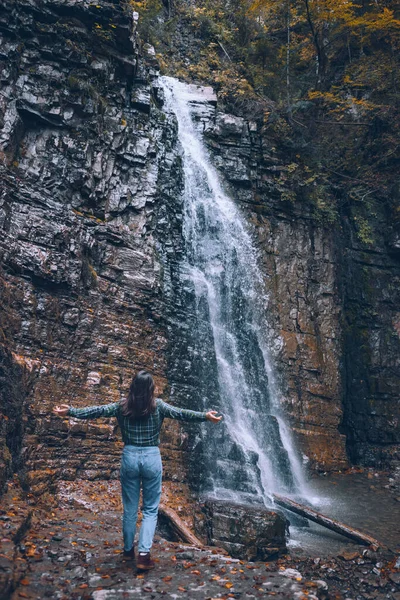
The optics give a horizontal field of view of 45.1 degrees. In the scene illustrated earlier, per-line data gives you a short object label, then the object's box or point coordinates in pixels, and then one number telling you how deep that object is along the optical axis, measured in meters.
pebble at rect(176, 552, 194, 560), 5.63
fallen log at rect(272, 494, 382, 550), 8.45
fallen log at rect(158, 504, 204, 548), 7.12
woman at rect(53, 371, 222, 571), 4.77
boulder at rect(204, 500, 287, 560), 7.62
